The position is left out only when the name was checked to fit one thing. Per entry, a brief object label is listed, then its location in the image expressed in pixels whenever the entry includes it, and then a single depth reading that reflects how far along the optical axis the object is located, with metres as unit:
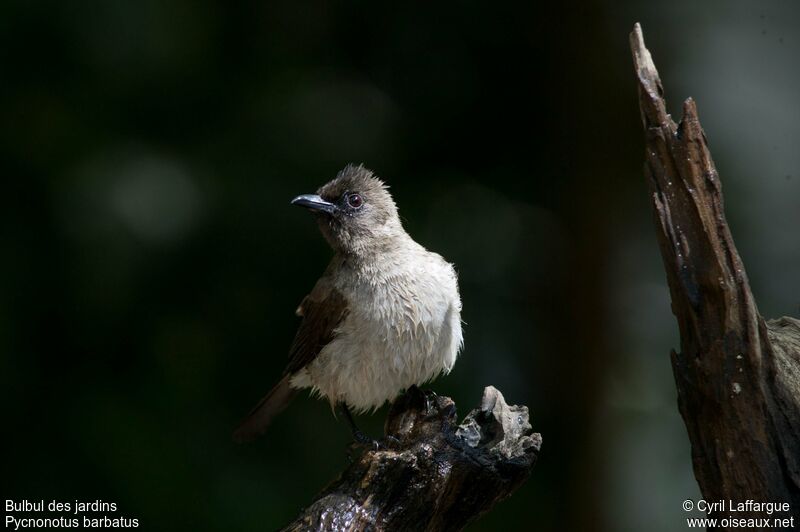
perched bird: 8.30
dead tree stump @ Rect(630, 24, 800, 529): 6.29
